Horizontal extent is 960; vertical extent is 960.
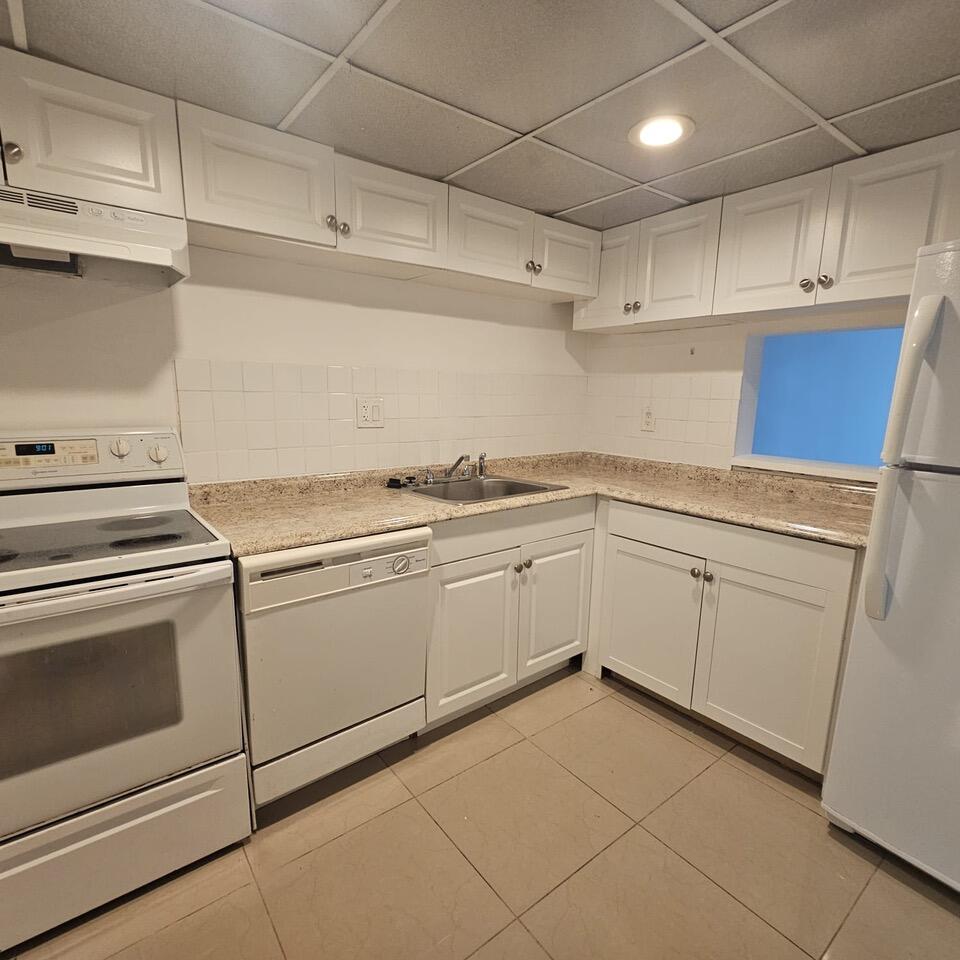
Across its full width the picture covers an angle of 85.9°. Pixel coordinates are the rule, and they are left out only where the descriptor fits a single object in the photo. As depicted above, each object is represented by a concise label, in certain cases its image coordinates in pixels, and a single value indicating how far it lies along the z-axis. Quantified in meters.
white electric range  1.12
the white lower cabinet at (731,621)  1.66
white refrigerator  1.23
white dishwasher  1.44
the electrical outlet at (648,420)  2.71
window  3.69
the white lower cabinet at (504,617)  1.88
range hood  1.22
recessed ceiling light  1.54
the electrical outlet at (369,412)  2.19
